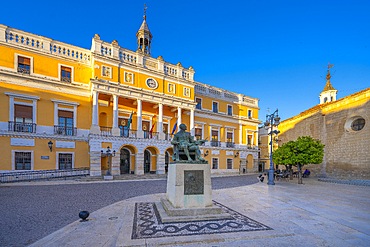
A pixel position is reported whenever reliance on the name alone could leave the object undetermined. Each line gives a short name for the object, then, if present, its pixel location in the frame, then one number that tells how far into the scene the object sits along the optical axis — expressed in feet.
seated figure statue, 21.44
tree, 51.08
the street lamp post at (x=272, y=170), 48.21
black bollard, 18.75
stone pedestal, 18.80
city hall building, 55.47
